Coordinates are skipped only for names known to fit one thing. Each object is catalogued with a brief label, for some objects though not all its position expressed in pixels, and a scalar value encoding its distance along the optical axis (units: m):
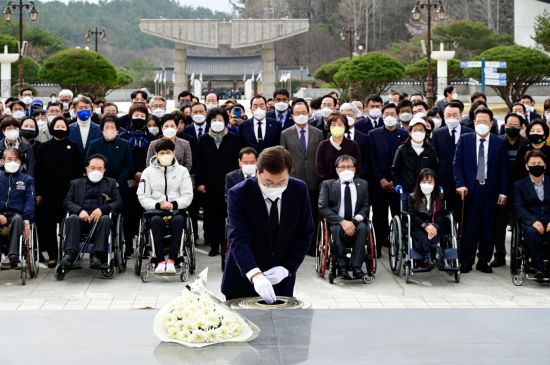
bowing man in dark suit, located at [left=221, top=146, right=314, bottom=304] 5.61
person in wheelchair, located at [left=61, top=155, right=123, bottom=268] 10.24
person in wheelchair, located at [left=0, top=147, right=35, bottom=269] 10.06
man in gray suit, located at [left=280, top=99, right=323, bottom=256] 11.91
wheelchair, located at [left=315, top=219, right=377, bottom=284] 10.27
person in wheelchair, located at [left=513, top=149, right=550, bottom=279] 10.02
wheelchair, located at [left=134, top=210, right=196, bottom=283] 10.27
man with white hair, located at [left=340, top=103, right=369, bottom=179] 11.88
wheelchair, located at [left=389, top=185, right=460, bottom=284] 10.21
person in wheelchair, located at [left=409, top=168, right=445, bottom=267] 10.23
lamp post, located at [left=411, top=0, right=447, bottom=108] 35.45
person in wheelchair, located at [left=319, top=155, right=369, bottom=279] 10.19
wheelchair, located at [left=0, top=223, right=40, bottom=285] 10.05
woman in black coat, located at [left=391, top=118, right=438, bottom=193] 11.02
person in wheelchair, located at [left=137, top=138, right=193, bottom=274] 10.23
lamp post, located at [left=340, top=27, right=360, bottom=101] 42.44
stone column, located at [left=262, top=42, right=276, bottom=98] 48.72
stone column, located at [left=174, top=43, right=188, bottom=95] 49.88
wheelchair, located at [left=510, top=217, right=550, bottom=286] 10.14
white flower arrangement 4.37
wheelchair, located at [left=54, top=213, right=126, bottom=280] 10.30
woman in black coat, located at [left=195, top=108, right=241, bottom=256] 11.81
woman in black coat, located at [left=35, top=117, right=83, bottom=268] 11.00
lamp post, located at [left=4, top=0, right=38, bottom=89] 34.34
